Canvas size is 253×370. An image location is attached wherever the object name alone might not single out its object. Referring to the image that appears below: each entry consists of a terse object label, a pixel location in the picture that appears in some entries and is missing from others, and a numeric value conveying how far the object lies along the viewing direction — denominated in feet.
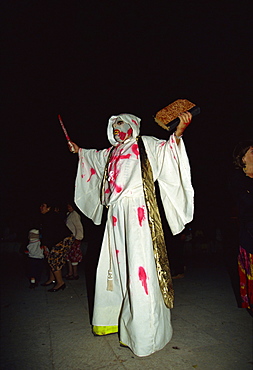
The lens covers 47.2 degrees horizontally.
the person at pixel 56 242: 15.10
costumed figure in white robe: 7.97
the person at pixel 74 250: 17.92
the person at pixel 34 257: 16.20
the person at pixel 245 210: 10.15
